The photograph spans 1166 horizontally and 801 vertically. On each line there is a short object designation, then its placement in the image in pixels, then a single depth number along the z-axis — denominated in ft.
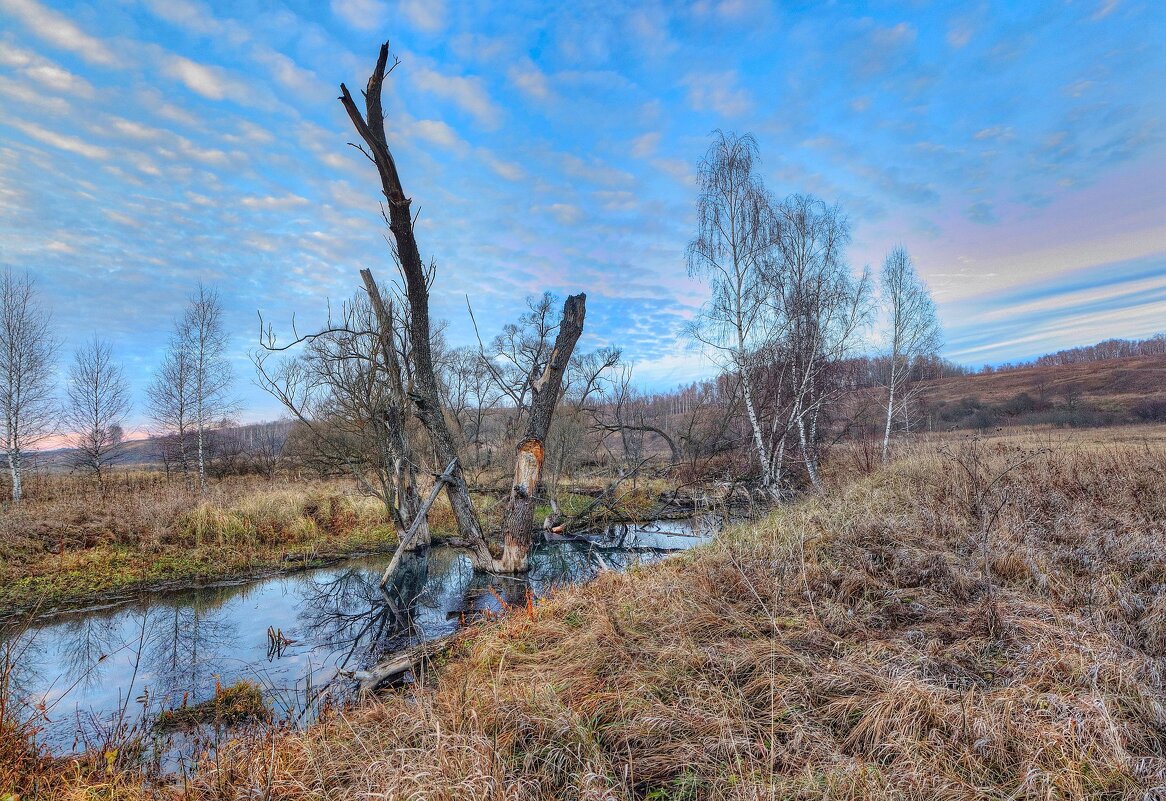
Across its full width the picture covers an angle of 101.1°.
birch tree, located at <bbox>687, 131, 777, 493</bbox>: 40.75
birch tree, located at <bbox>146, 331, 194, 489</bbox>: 67.10
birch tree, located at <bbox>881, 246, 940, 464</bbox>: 64.18
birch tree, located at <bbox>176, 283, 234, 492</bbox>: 67.21
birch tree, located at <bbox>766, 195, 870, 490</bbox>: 45.19
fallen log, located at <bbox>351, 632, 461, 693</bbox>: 14.64
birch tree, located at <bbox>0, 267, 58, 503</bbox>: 55.06
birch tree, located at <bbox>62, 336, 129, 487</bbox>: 64.49
